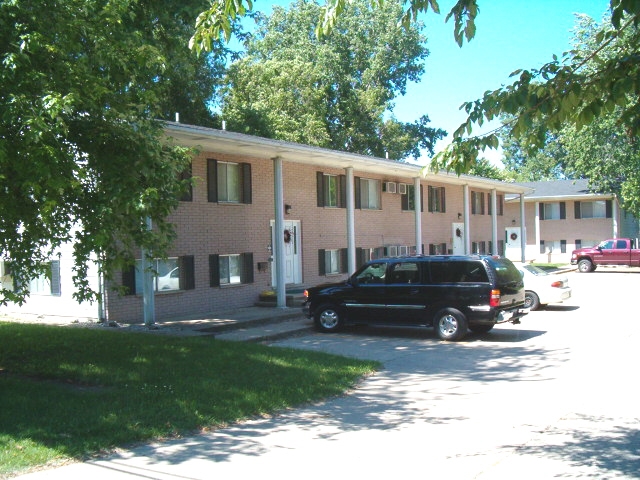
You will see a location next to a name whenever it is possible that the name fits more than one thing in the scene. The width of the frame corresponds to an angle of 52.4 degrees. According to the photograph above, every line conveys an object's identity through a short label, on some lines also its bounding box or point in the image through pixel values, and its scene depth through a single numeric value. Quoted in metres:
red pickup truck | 36.34
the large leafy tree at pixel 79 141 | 7.59
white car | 19.44
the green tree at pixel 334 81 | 42.66
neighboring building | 47.22
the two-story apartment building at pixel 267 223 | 17.11
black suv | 13.70
